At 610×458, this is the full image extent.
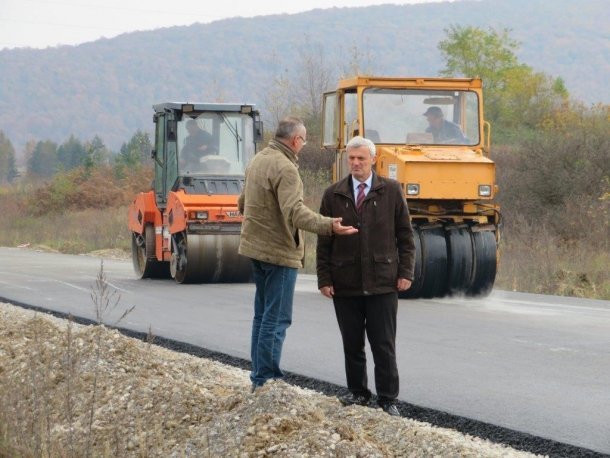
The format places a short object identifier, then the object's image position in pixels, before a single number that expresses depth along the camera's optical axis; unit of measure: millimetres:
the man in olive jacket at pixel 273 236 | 13078
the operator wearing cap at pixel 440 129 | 27480
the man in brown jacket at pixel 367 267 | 12543
